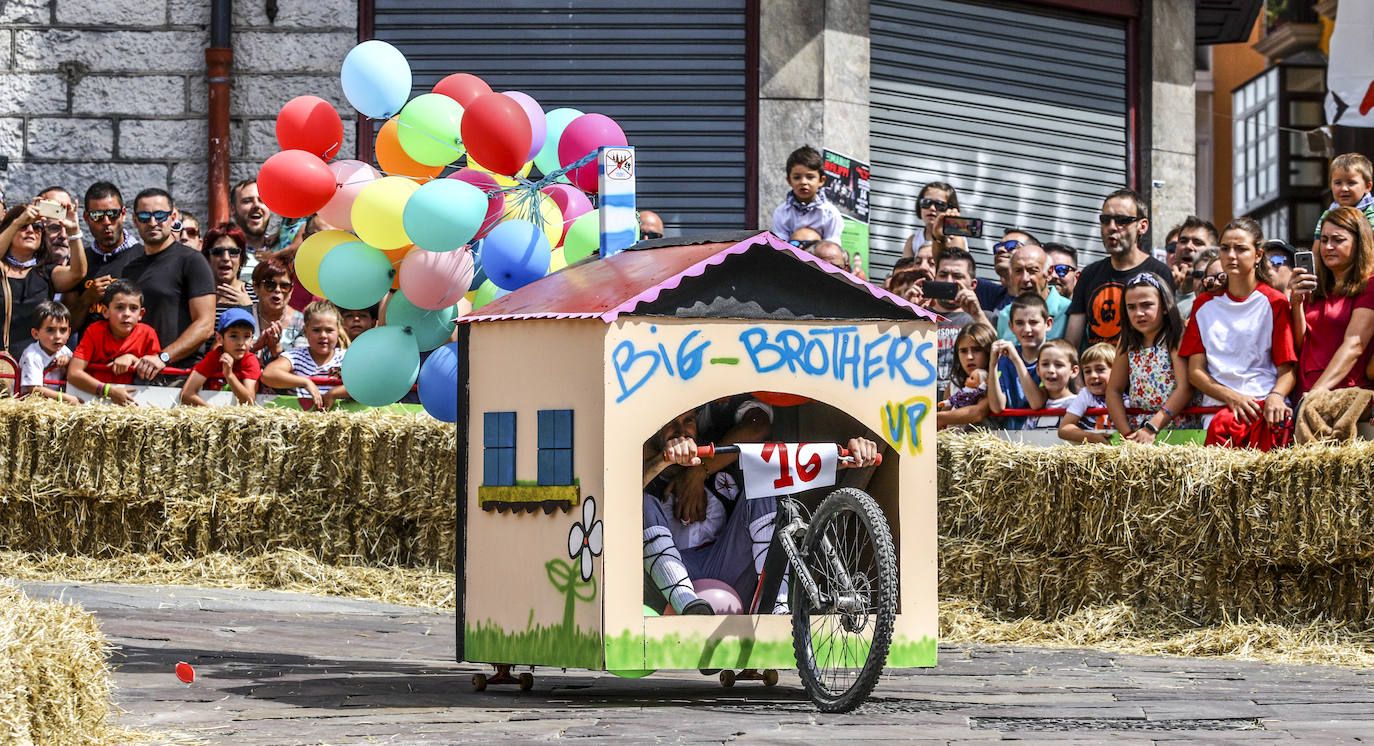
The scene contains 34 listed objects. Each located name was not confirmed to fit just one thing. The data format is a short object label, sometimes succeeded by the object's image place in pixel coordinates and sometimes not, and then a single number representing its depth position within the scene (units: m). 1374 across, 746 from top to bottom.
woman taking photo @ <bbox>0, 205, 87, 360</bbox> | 26.12
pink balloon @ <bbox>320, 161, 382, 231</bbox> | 17.62
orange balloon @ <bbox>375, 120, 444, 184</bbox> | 18.17
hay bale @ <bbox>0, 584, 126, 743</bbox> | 10.15
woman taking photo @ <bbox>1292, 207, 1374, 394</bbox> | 19.58
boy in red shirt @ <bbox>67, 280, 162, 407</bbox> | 25.05
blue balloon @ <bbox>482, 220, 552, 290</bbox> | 16.59
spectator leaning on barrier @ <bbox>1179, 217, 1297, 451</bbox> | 20.39
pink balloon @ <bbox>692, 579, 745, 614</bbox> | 15.42
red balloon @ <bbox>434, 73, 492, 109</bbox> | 18.55
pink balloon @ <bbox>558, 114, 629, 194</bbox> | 17.70
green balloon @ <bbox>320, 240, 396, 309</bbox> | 17.25
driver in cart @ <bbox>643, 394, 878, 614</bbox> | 16.03
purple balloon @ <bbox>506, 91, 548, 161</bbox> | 17.73
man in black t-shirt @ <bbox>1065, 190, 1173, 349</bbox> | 23.95
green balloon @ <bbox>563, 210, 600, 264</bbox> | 17.36
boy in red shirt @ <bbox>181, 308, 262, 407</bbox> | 24.89
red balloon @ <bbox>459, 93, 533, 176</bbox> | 16.81
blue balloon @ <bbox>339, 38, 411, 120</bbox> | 17.92
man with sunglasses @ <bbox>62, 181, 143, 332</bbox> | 26.94
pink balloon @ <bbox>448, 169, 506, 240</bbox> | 17.47
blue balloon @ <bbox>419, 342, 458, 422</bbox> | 17.02
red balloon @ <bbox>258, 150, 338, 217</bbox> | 17.25
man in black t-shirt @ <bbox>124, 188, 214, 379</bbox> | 26.05
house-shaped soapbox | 14.56
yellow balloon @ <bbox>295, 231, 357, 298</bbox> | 17.80
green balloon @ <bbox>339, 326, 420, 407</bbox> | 17.31
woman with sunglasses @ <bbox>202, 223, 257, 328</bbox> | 27.11
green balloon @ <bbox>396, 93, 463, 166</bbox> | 17.75
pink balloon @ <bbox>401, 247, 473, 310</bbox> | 17.03
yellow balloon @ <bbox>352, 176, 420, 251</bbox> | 16.95
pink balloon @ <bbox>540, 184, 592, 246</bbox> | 18.08
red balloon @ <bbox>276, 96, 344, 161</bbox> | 18.12
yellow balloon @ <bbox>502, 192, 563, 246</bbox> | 17.48
